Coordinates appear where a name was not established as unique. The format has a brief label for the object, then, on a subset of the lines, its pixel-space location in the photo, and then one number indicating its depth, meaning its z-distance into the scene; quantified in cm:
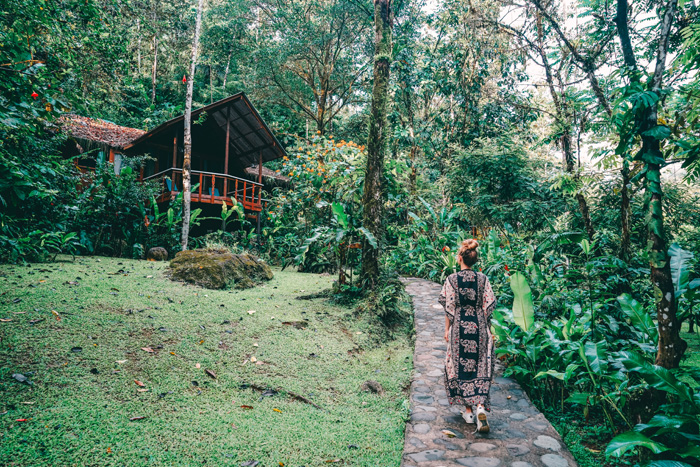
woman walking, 307
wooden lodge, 1373
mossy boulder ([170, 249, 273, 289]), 634
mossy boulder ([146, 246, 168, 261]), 930
